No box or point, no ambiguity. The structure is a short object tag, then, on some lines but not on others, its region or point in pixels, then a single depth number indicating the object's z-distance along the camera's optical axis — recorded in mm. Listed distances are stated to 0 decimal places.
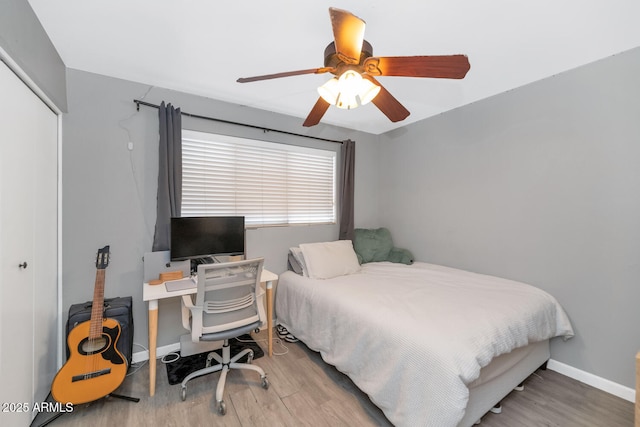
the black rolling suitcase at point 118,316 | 1831
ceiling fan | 1174
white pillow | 2715
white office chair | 1776
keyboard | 2008
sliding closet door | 1333
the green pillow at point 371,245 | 3363
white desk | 1865
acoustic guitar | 1660
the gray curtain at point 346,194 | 3451
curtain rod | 2320
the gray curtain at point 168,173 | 2334
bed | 1401
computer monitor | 2254
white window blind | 2611
